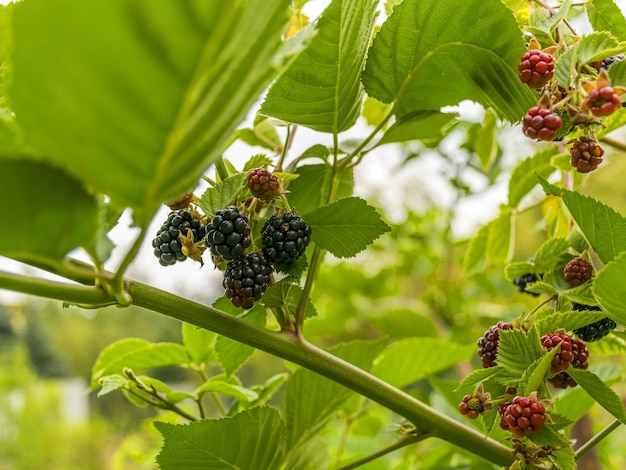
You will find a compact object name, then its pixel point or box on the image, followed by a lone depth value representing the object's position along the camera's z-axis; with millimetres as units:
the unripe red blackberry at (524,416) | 302
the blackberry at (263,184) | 357
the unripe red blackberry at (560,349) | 324
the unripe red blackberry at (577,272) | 375
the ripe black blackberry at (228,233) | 334
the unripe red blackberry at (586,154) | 338
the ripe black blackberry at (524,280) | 460
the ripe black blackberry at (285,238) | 348
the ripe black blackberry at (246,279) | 341
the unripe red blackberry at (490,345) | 373
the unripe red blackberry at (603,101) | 297
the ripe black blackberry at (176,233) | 374
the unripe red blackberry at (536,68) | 333
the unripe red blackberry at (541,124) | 309
